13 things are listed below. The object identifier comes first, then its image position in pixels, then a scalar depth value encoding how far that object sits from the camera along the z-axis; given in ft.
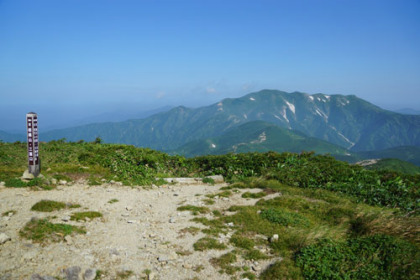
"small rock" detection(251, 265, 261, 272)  21.53
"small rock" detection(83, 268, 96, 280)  19.65
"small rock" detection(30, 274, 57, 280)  18.62
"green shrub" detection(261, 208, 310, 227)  29.56
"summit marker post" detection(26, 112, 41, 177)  40.93
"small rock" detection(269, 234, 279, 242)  25.71
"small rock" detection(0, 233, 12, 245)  22.80
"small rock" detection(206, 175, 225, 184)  50.52
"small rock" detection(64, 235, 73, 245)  23.86
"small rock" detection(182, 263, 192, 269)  21.65
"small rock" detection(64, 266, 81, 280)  19.41
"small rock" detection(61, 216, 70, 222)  28.12
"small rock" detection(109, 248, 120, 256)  23.03
